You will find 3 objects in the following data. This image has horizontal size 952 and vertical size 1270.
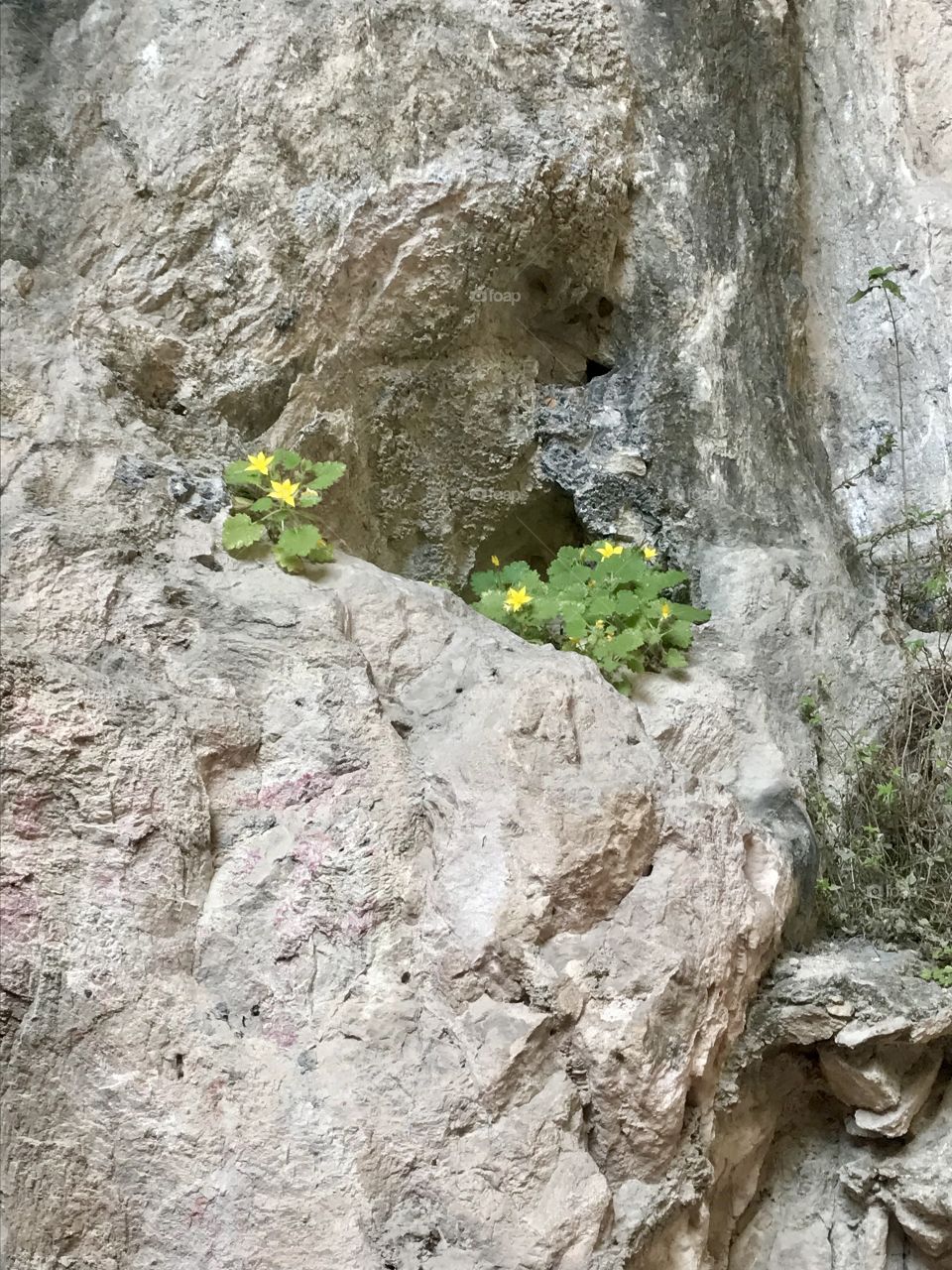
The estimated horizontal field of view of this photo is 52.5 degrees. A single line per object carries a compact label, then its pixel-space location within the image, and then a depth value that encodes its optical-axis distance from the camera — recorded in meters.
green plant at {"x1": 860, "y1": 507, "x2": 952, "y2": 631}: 3.50
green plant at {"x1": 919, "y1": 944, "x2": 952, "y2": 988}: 2.52
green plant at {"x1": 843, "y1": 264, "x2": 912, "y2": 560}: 3.54
